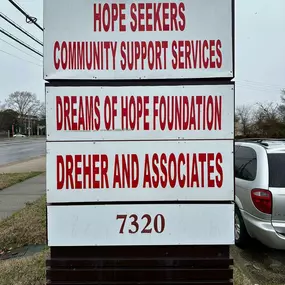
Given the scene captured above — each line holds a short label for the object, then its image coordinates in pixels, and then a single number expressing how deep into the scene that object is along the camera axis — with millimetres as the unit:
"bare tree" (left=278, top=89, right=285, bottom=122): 45406
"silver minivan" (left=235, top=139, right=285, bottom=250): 3986
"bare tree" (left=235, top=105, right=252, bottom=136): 49238
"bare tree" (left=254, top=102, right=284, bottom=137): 38016
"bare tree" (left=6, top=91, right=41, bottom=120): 100500
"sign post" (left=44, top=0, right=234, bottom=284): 2404
